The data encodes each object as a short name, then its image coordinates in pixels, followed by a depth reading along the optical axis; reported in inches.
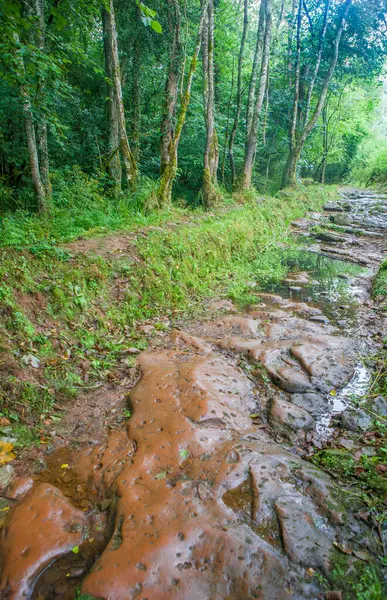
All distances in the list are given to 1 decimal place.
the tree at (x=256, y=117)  419.2
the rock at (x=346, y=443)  116.9
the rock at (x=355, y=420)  125.6
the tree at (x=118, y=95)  296.5
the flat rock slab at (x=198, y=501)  74.5
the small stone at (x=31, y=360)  133.0
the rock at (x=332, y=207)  648.4
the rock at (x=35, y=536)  76.4
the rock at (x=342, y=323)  209.1
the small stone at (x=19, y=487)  96.0
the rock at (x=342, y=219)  520.1
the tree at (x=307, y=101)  528.7
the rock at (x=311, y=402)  135.3
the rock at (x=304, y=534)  77.6
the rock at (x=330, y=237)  431.5
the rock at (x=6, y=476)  98.5
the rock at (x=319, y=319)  214.1
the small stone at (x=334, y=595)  70.3
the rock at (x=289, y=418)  124.7
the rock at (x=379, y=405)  132.9
